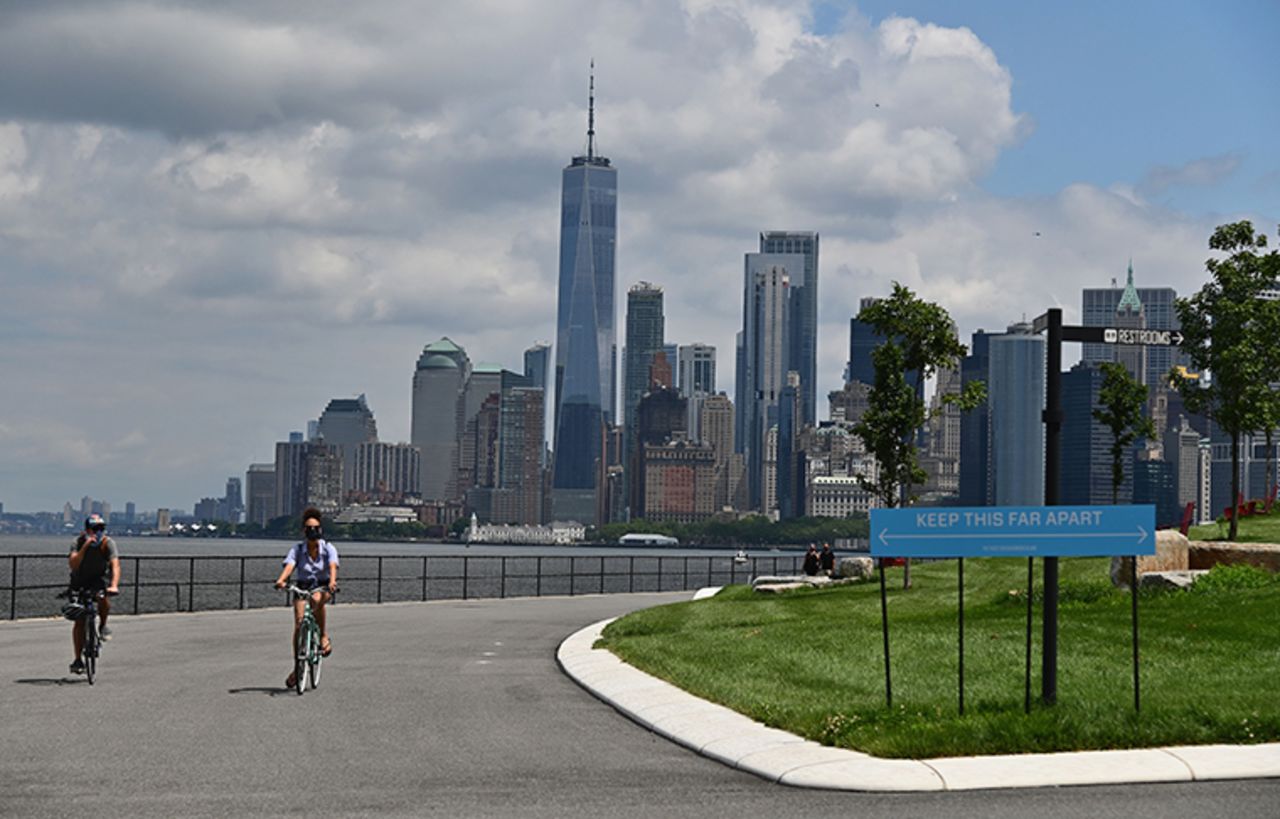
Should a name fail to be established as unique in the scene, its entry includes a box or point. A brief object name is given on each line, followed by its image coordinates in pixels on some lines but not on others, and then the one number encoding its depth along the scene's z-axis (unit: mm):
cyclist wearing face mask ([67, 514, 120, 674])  19875
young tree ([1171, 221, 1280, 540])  41219
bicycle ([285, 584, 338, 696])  18286
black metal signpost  14352
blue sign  14039
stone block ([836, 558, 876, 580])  42688
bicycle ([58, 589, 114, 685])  19469
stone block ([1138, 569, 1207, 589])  25547
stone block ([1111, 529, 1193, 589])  27602
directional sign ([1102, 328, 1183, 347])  14398
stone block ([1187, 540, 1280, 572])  27922
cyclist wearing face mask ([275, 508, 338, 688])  18688
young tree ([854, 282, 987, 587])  41344
